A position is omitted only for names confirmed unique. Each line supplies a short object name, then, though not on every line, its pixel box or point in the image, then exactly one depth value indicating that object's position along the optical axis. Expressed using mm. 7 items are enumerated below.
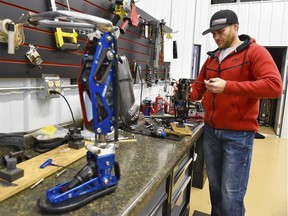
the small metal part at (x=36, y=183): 769
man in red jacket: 1313
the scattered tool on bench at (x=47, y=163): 890
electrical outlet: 1234
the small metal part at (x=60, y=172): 863
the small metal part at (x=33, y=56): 1124
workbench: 667
